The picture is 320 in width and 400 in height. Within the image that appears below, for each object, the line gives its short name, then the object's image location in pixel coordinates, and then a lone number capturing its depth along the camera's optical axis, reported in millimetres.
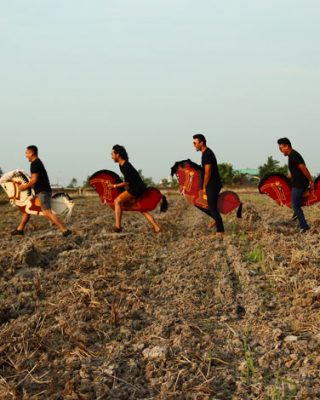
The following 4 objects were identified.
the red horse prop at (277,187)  10000
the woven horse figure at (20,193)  9648
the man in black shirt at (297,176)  9242
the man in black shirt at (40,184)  9195
